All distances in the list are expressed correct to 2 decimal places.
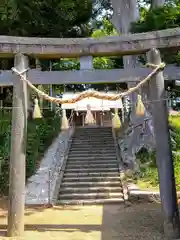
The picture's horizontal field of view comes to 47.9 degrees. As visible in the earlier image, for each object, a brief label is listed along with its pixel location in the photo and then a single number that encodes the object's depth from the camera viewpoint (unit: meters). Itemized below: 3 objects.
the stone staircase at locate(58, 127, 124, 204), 6.39
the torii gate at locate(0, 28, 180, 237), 3.74
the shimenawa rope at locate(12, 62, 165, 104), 3.87
